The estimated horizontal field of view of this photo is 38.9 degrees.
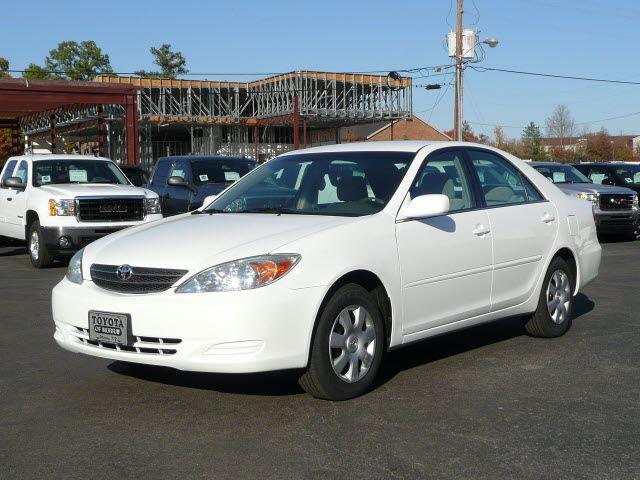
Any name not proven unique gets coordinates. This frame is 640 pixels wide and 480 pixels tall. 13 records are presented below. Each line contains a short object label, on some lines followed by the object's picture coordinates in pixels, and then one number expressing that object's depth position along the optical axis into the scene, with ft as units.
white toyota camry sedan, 16.69
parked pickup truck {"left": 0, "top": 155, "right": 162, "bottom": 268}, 43.42
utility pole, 116.47
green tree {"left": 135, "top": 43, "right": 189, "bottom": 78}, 299.17
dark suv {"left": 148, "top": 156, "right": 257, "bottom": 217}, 49.44
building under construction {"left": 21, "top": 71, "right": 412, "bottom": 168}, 175.83
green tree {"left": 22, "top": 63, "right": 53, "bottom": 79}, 261.44
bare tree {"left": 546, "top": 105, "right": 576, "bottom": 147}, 300.20
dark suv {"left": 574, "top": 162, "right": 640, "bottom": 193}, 66.18
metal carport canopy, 79.71
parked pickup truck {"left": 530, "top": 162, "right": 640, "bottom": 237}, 59.06
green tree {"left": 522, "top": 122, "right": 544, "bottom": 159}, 285.06
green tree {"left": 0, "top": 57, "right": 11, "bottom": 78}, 235.71
